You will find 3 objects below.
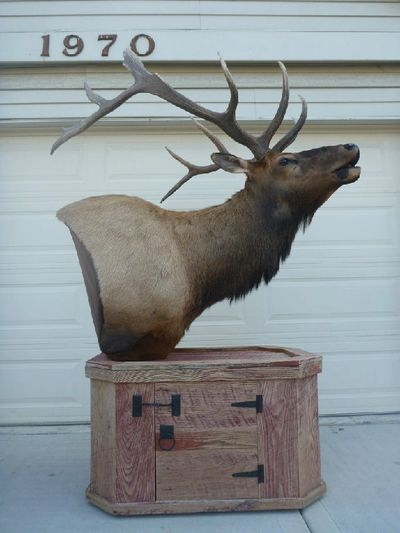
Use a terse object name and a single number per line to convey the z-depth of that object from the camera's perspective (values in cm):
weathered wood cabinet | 239
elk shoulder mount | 245
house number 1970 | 410
